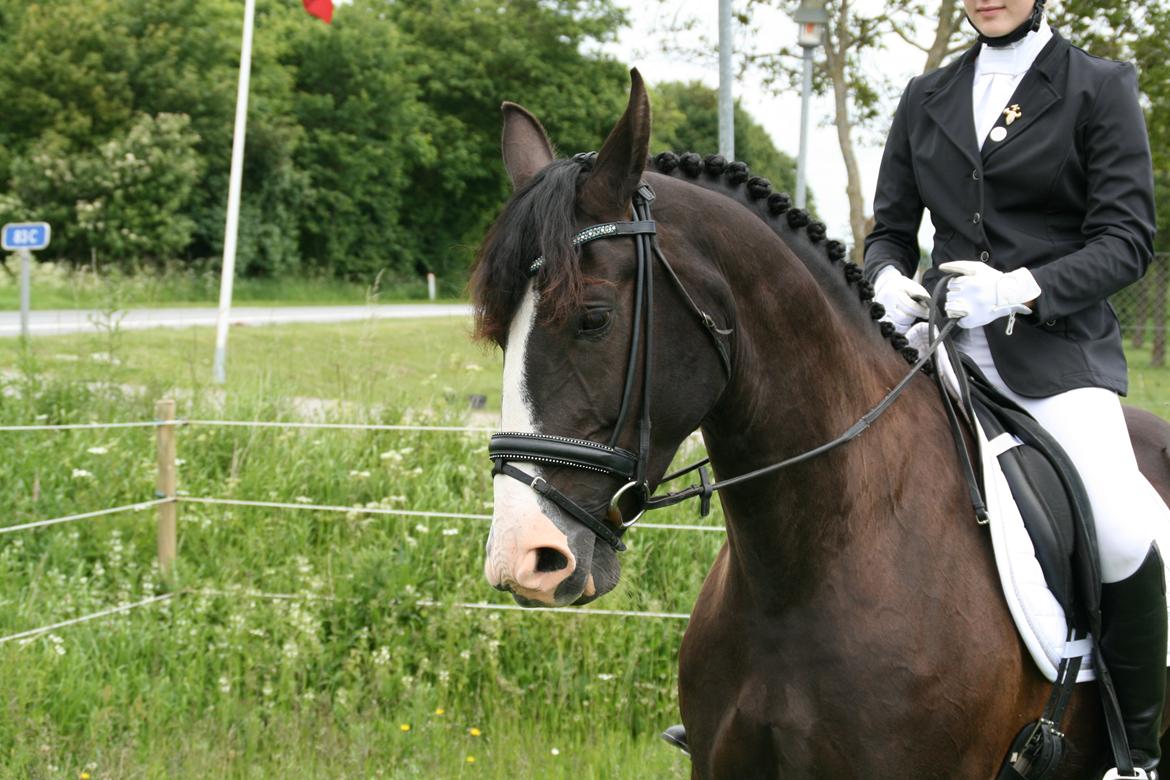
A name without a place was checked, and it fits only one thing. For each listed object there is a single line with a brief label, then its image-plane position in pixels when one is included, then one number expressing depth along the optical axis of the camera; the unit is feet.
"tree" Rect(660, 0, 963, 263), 41.11
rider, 8.89
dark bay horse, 7.05
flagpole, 36.19
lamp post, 30.10
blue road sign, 30.32
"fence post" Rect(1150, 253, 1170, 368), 39.92
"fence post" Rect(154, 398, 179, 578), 20.22
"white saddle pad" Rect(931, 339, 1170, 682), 8.46
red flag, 38.58
